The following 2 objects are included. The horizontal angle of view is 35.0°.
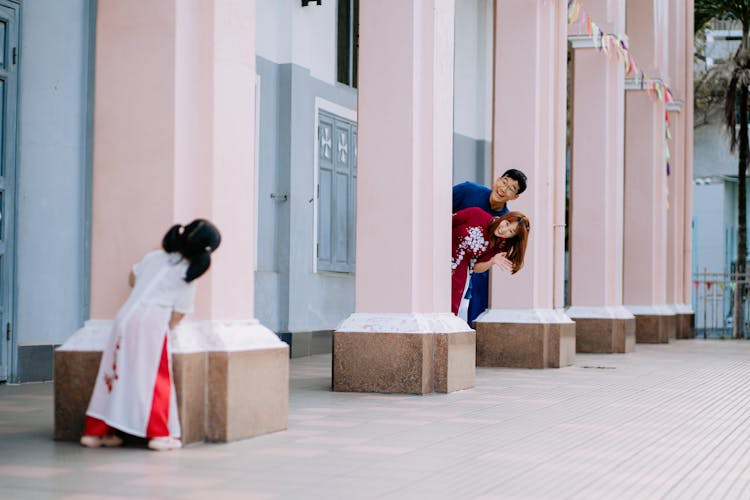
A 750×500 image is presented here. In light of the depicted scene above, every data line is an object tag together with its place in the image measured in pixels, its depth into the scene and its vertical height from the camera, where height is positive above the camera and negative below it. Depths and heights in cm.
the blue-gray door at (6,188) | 894 +68
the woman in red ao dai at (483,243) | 977 +34
